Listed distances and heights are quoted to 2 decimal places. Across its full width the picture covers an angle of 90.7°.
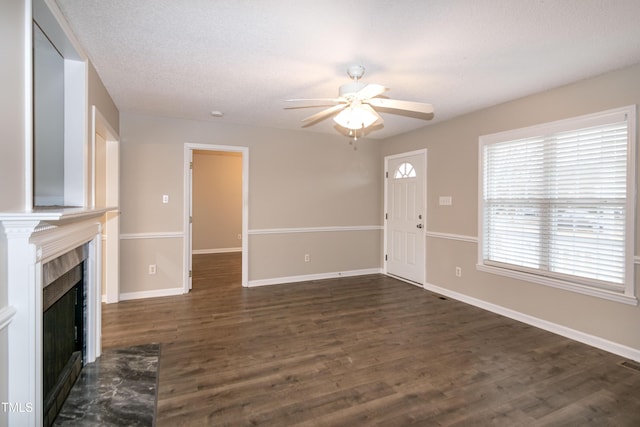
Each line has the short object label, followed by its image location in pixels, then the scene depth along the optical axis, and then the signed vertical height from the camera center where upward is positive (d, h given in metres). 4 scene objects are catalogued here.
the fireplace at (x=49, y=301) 1.38 -0.53
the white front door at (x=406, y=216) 4.94 -0.06
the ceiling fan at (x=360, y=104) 2.43 +0.86
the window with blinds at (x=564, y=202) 2.76 +0.12
